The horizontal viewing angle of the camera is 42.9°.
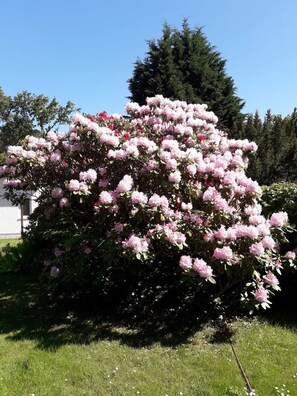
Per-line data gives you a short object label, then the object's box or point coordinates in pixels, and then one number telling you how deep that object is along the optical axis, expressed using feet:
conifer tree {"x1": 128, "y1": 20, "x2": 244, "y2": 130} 52.03
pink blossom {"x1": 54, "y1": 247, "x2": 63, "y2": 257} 16.58
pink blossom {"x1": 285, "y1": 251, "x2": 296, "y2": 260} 15.01
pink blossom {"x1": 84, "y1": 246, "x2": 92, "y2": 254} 15.01
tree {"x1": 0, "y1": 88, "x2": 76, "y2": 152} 133.69
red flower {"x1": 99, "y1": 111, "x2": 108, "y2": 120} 17.74
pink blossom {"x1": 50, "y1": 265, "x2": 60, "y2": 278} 15.84
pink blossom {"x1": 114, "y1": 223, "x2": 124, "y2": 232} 14.05
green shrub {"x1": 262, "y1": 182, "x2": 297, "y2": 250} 16.71
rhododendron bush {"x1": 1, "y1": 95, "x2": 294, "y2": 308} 13.71
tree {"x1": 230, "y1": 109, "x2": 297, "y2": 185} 38.60
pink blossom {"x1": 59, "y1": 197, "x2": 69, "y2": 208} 15.02
